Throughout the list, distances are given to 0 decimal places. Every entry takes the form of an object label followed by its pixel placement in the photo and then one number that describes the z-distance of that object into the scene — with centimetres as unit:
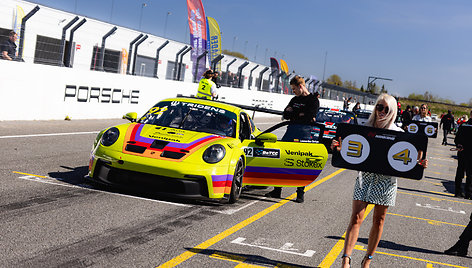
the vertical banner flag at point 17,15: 1972
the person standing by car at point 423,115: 1769
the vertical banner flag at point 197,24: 2986
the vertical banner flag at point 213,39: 3334
